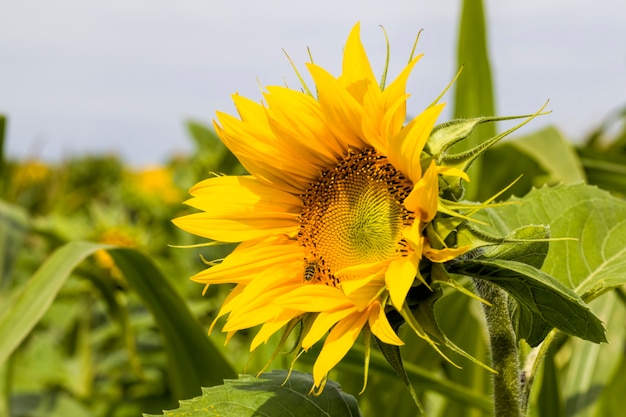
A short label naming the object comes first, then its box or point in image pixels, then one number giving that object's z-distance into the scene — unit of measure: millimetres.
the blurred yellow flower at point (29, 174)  4785
